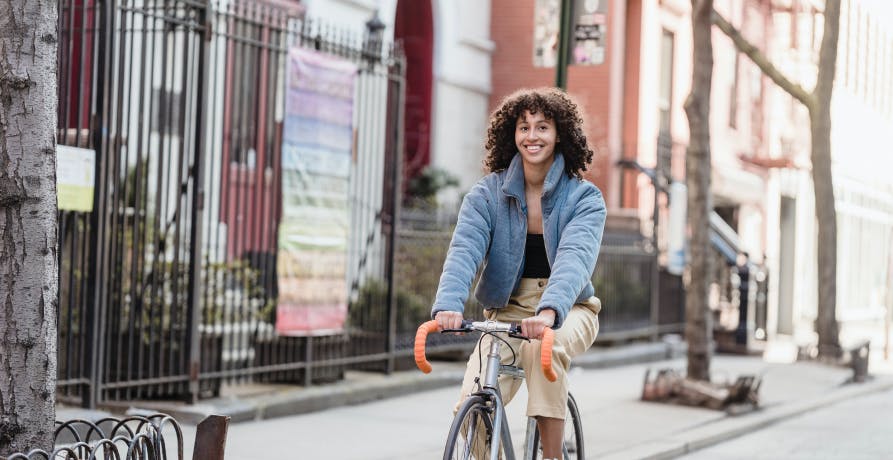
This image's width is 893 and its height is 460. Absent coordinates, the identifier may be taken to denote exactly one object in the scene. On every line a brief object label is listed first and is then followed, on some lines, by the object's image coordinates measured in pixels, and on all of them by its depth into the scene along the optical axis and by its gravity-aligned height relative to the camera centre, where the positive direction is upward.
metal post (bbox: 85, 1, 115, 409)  9.33 +0.01
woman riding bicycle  5.71 +0.03
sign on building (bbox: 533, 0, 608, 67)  11.39 +1.63
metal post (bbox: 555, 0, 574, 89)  11.24 +1.53
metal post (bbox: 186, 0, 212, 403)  10.12 +0.01
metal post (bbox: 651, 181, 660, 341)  19.41 -0.57
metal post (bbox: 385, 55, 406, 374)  12.69 +0.32
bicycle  5.18 -0.63
